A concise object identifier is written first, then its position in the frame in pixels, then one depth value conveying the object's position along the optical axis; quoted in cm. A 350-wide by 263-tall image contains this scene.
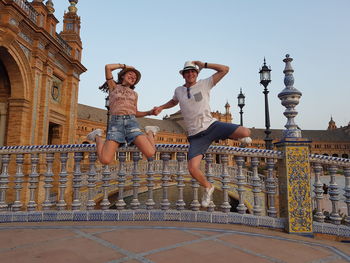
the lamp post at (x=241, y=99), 1259
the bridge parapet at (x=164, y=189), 313
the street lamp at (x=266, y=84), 938
